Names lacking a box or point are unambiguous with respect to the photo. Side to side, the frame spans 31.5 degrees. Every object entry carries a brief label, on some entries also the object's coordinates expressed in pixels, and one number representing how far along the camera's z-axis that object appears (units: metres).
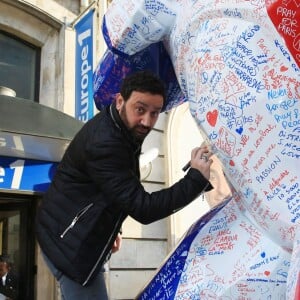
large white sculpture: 1.40
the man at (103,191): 1.76
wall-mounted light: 6.61
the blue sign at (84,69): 6.23
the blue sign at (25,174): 5.57
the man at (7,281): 6.09
